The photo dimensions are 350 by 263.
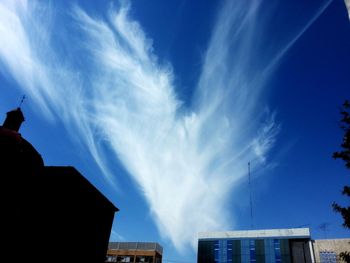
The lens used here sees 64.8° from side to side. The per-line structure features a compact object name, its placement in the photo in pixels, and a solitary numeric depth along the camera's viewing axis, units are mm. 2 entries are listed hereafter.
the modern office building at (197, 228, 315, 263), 48125
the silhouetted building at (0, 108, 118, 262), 20578
